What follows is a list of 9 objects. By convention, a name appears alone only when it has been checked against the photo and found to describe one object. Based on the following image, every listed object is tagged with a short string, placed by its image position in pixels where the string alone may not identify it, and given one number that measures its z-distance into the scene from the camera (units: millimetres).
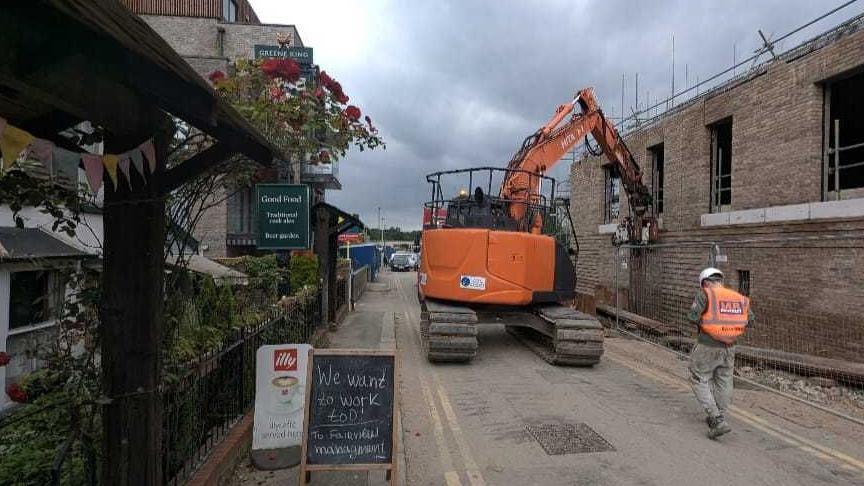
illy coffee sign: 4680
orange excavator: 8664
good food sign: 9234
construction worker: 5660
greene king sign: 9009
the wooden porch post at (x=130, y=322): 2994
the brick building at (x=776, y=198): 9984
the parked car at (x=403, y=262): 47469
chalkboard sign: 4160
